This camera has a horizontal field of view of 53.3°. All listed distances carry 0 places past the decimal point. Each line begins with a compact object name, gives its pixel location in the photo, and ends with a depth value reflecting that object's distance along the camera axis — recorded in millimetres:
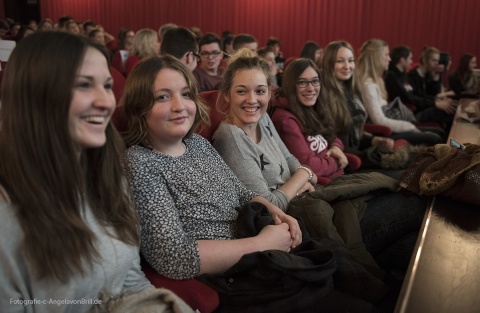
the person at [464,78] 5586
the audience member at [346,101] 2912
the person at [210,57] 3871
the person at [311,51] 5566
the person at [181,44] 3061
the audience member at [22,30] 6192
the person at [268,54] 4785
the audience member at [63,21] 7012
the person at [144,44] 4598
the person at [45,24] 6396
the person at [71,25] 6628
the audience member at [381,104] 3664
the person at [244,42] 4730
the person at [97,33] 6182
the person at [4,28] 7426
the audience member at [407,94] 4715
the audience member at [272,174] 1700
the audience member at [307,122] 2391
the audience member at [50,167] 934
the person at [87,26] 7204
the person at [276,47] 6930
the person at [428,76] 5498
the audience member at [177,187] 1278
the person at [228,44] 5812
